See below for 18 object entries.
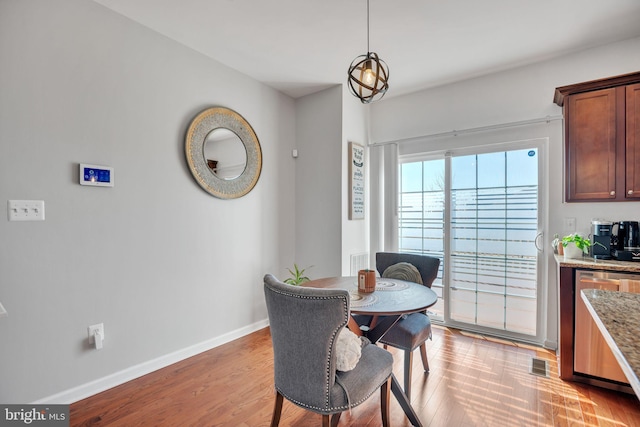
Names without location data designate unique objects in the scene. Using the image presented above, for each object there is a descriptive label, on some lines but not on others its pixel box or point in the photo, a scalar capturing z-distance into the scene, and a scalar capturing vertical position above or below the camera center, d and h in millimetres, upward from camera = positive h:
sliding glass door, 2930 -207
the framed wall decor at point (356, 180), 3477 +368
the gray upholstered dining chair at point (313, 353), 1306 -633
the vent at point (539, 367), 2352 -1235
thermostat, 2064 +261
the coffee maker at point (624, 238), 2330 -208
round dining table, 1659 -519
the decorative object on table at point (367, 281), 2012 -452
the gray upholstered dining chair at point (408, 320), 1994 -752
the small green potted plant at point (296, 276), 3366 -725
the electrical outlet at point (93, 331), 2107 -812
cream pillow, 1423 -655
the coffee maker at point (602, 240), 2352 -227
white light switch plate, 1804 +20
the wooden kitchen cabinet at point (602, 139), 2246 +544
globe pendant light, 1682 +736
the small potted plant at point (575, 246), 2406 -277
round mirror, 2725 +570
